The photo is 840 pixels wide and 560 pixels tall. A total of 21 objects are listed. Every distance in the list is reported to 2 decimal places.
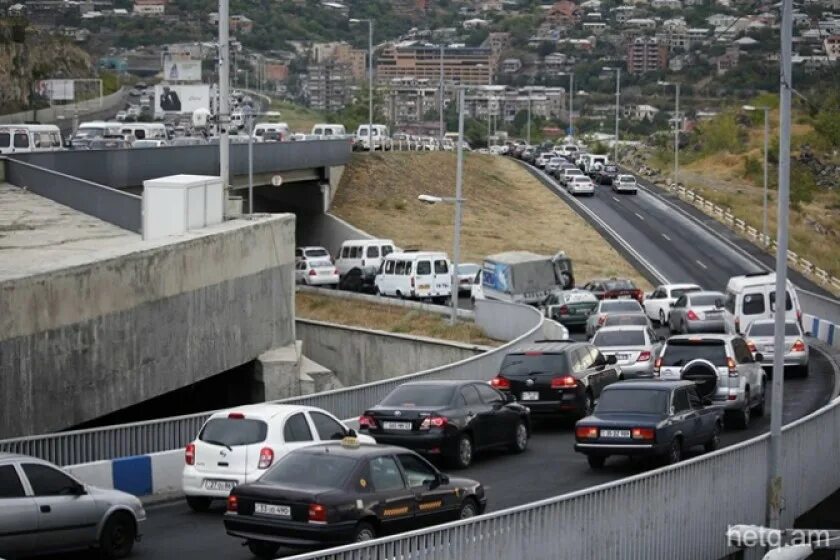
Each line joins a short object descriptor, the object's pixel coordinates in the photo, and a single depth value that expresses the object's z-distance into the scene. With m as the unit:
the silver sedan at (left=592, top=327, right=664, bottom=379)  35.31
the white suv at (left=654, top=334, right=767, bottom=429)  29.27
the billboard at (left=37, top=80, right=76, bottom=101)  122.94
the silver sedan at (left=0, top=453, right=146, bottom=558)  16.66
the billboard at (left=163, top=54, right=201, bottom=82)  132.62
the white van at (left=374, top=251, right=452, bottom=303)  58.75
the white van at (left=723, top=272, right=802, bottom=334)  43.75
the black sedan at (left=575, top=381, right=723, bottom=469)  23.61
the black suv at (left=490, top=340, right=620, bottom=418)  29.05
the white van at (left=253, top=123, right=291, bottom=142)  86.09
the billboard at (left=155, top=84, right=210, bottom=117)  120.25
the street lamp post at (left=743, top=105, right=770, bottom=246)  75.12
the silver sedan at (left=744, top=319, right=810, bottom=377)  38.00
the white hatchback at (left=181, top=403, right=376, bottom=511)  20.45
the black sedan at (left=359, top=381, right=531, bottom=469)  24.00
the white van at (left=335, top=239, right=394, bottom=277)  65.25
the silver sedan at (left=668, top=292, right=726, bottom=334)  44.22
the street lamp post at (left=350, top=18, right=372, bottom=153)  94.25
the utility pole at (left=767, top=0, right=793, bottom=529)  20.28
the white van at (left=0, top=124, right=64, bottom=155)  61.09
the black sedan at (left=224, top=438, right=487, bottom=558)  16.50
